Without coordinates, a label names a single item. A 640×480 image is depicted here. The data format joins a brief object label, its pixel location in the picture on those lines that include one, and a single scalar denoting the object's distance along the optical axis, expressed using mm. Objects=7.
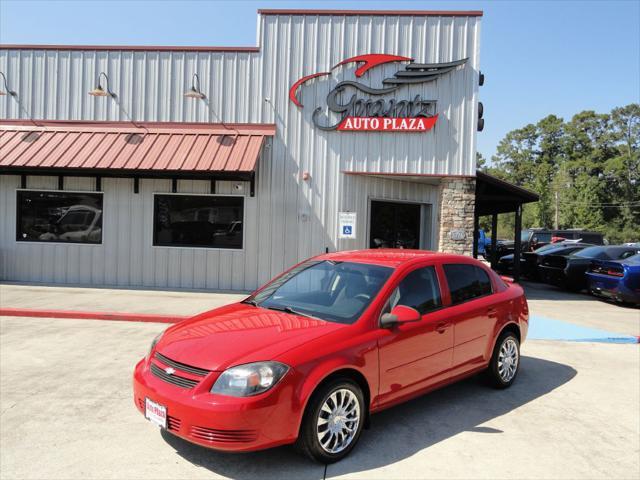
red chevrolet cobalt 3506
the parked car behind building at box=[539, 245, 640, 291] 14414
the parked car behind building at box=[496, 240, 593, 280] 17250
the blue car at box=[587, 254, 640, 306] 12398
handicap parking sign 12672
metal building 12898
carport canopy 14384
